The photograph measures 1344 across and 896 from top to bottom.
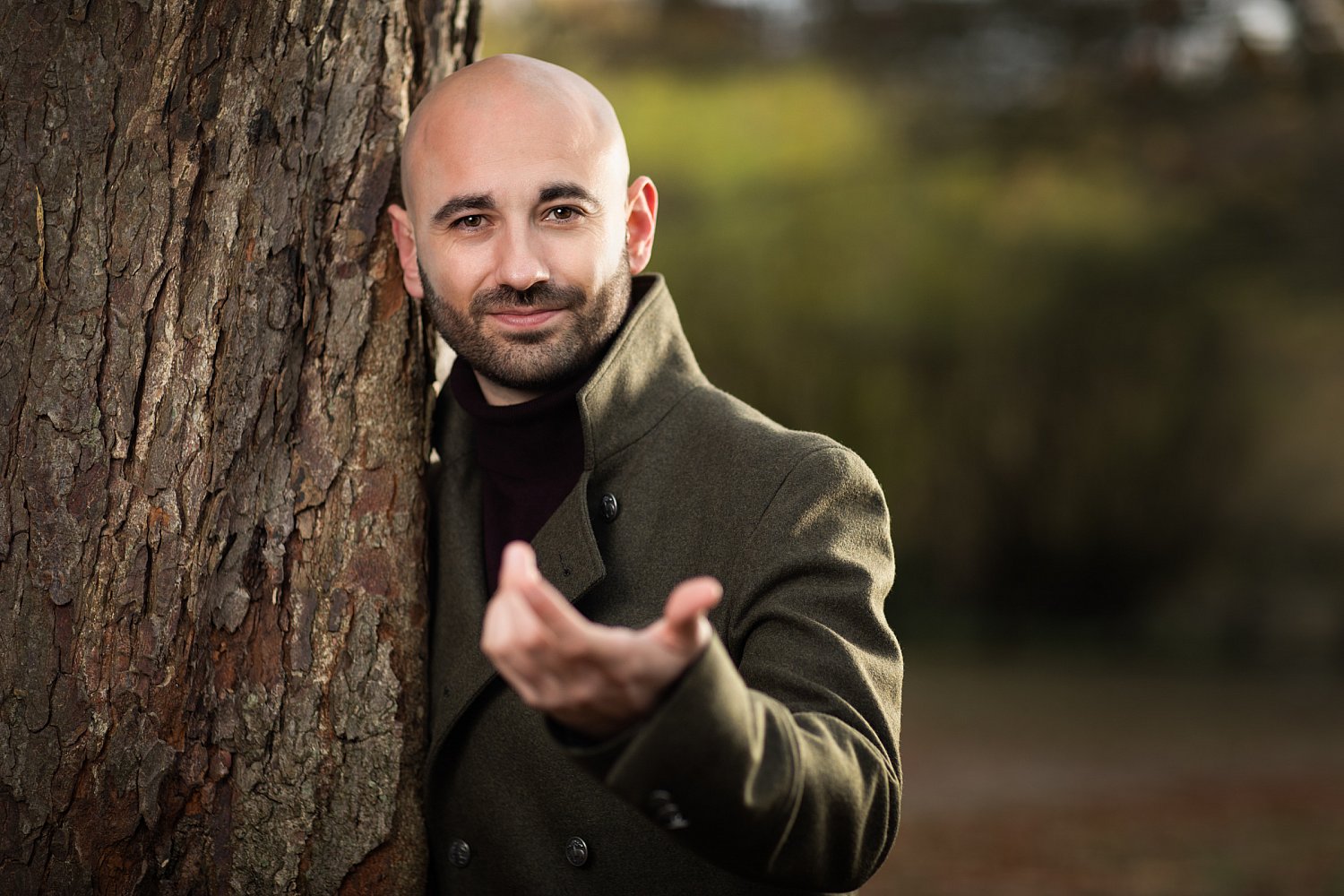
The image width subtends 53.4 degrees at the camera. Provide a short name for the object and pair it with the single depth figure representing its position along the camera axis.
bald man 1.89
